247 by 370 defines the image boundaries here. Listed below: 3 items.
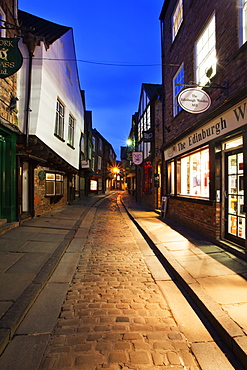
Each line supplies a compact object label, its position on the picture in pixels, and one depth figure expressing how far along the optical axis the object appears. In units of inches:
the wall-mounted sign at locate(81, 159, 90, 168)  734.7
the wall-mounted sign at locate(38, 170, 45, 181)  360.2
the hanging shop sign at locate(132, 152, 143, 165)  643.5
